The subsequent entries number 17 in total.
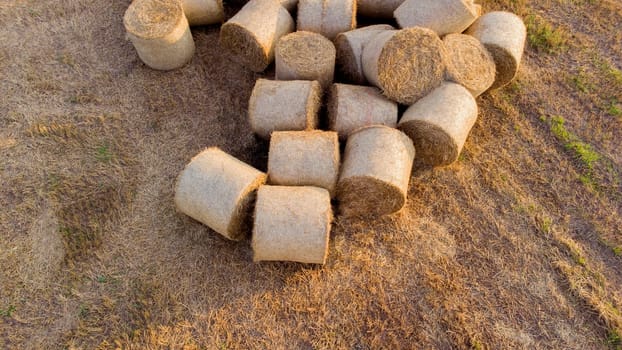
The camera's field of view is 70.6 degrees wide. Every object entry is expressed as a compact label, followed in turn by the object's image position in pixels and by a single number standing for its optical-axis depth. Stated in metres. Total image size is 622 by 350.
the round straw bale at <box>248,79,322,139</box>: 7.13
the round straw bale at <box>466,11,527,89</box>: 7.92
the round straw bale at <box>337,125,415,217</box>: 6.54
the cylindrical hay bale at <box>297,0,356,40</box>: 8.18
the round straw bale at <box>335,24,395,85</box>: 7.90
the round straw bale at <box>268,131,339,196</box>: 6.63
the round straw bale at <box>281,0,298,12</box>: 8.58
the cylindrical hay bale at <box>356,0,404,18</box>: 8.66
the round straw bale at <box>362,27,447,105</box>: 7.13
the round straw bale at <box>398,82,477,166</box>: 6.96
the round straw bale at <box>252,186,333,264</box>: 6.14
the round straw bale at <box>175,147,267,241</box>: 6.37
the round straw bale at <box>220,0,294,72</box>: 8.01
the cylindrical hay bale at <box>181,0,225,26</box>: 8.76
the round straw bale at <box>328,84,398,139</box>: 7.24
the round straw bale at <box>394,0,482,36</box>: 7.65
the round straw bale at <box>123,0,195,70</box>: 7.87
